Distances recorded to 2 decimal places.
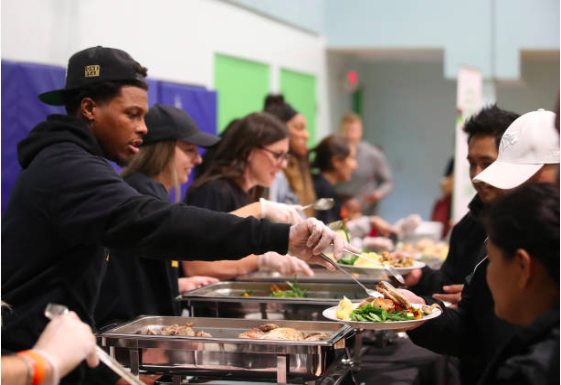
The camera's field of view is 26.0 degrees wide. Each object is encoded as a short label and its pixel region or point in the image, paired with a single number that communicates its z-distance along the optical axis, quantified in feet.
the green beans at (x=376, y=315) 8.68
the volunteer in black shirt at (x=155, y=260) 9.83
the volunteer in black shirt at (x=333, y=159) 19.14
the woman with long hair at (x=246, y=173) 11.67
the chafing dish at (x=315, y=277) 10.93
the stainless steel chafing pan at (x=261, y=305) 10.07
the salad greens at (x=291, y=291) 10.70
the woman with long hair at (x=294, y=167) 15.82
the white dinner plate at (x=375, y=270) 10.96
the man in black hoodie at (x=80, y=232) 8.07
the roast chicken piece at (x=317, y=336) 8.82
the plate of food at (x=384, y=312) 8.54
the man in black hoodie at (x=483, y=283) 8.66
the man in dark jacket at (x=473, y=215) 10.31
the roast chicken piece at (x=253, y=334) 8.83
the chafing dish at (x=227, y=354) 8.53
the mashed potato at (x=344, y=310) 8.85
